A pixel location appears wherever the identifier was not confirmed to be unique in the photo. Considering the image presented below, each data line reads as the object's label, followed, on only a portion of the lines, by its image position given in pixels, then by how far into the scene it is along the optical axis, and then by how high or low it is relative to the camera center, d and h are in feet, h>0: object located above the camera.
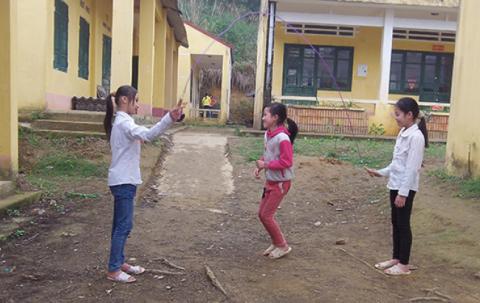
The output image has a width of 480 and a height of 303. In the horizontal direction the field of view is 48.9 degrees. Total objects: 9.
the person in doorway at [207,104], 85.19 -1.88
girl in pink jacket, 15.71 -2.35
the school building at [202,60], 78.12 +4.68
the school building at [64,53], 20.41 +2.19
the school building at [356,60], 51.72 +4.31
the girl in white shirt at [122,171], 13.10 -2.04
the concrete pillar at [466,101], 24.99 +0.16
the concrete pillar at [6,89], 20.29 -0.20
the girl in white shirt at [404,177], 14.25 -2.06
